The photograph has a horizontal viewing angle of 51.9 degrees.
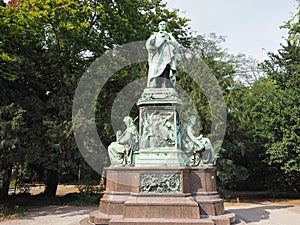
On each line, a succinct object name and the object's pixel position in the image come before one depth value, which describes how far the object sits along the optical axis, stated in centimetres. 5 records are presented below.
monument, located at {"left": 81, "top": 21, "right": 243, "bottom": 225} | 838
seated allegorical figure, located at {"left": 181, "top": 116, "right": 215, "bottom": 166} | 995
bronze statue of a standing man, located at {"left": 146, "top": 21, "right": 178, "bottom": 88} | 1079
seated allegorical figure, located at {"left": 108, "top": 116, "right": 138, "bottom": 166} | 1000
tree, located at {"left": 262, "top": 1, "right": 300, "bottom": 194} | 1844
